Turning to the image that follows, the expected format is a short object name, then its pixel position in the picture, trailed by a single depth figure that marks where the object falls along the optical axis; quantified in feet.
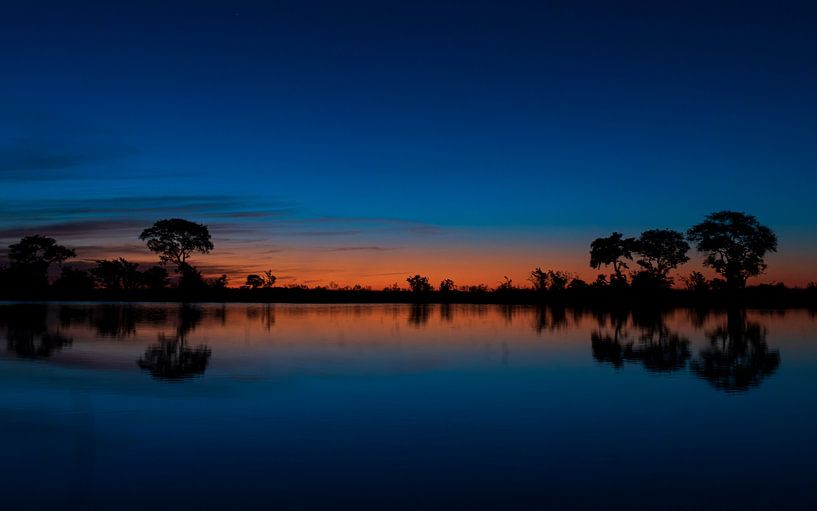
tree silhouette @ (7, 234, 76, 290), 290.15
